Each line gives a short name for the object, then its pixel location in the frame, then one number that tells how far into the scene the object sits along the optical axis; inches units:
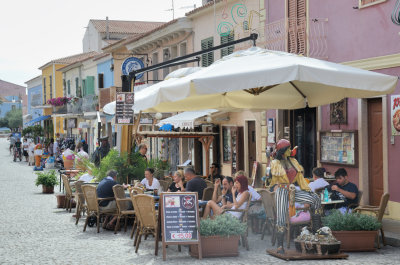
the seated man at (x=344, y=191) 456.8
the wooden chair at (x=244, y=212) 430.0
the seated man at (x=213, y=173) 724.2
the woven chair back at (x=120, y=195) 505.7
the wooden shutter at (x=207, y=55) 979.3
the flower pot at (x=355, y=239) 402.0
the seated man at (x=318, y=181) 478.6
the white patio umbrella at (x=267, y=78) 391.2
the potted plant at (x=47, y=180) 883.4
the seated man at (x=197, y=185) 477.7
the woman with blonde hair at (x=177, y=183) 501.0
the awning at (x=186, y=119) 780.6
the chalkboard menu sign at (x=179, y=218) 392.5
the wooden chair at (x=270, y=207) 438.9
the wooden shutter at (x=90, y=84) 1845.7
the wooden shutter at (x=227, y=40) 884.8
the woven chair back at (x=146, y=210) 417.7
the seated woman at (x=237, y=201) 435.5
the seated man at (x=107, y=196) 532.4
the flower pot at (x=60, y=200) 723.6
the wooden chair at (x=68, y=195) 665.6
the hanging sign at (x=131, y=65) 1024.2
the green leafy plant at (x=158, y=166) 660.1
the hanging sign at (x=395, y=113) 507.2
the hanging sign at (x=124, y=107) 546.2
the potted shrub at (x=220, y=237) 392.2
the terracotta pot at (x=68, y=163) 1124.9
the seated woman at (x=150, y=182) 553.6
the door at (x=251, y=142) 824.3
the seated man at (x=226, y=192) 459.1
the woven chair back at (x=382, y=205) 423.8
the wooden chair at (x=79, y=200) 576.4
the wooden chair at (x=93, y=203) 525.0
